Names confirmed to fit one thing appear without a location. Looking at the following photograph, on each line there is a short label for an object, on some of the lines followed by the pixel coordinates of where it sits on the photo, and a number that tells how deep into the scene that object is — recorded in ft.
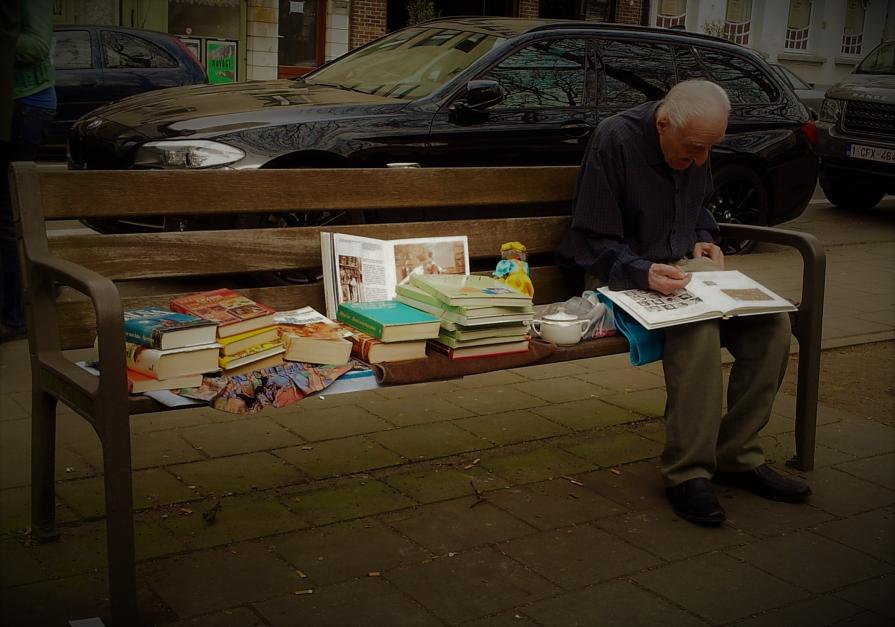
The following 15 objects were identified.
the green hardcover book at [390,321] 12.09
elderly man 13.08
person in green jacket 19.21
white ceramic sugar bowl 13.42
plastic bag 13.85
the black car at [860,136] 42.75
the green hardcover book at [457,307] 12.41
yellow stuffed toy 14.35
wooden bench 9.89
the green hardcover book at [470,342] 12.46
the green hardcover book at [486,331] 12.42
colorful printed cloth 10.82
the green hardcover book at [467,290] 12.53
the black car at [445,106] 22.75
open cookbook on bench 13.35
